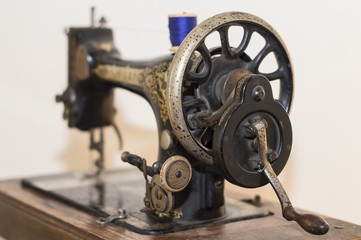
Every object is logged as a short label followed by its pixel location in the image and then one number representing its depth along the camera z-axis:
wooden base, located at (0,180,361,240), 0.69
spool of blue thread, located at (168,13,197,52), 0.73
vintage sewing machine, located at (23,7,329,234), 0.66
